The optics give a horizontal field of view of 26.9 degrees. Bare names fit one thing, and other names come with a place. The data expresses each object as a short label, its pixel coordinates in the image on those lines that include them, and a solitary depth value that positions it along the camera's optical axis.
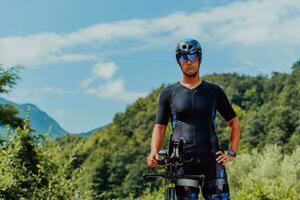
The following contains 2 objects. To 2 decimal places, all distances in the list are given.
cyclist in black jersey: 5.52
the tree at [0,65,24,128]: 23.20
